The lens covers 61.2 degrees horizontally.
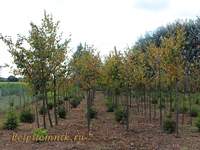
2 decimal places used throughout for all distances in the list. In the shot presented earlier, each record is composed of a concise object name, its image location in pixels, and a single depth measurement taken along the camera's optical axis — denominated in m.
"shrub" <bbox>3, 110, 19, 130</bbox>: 7.55
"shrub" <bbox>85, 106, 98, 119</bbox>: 11.57
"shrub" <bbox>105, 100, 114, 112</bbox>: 14.64
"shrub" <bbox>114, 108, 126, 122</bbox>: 10.59
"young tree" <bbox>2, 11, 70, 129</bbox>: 6.99
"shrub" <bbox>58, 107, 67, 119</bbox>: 11.08
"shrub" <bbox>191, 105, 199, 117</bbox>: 11.84
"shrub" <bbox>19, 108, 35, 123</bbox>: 9.58
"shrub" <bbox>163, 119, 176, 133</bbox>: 8.12
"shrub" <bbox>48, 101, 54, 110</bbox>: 13.98
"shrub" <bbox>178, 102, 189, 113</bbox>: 12.58
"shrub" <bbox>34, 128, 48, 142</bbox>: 6.27
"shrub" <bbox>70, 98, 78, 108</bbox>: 16.08
